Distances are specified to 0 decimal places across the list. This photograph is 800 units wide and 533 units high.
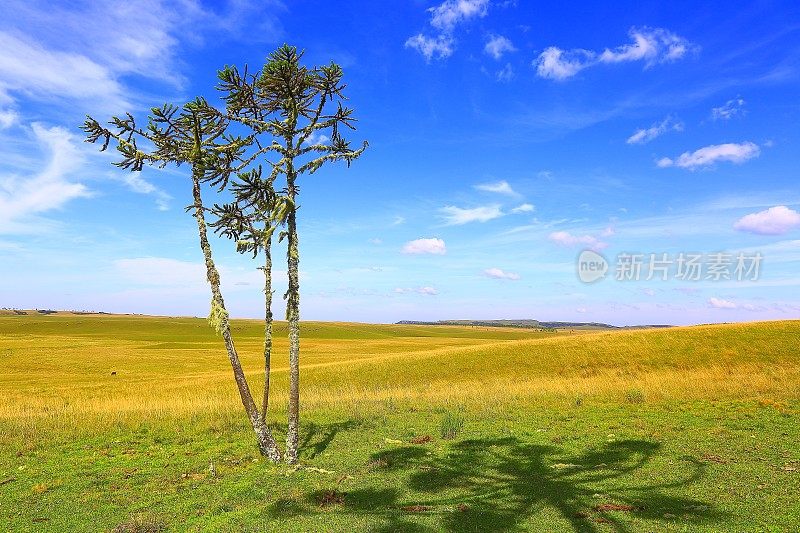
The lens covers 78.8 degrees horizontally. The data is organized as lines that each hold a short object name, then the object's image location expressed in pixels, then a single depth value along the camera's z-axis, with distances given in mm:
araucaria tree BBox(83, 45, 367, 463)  17406
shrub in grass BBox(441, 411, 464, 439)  19938
